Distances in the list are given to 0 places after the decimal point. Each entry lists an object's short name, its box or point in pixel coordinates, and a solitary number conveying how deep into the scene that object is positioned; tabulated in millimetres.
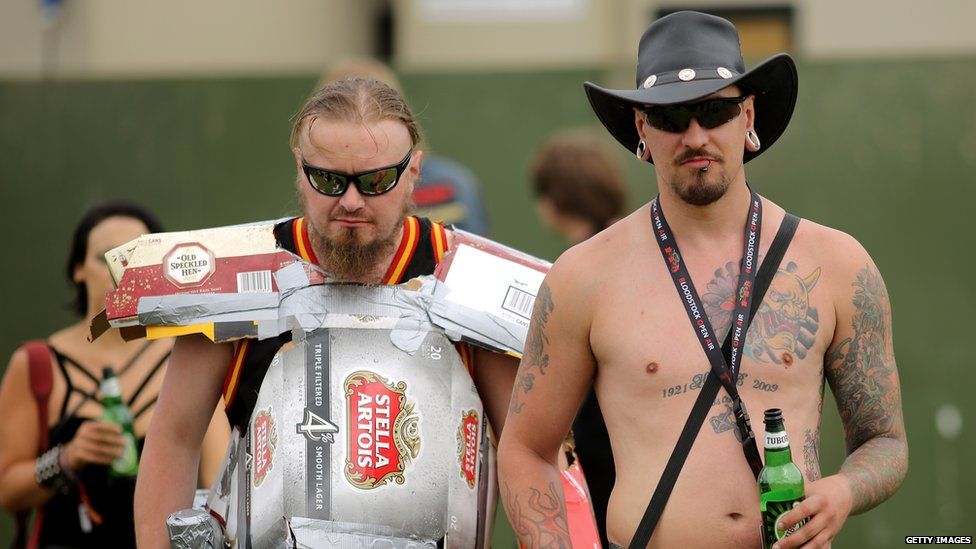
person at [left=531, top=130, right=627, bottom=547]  12016
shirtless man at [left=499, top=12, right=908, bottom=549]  6910
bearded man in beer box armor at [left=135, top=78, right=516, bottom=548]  7797
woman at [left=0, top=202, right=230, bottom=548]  10758
